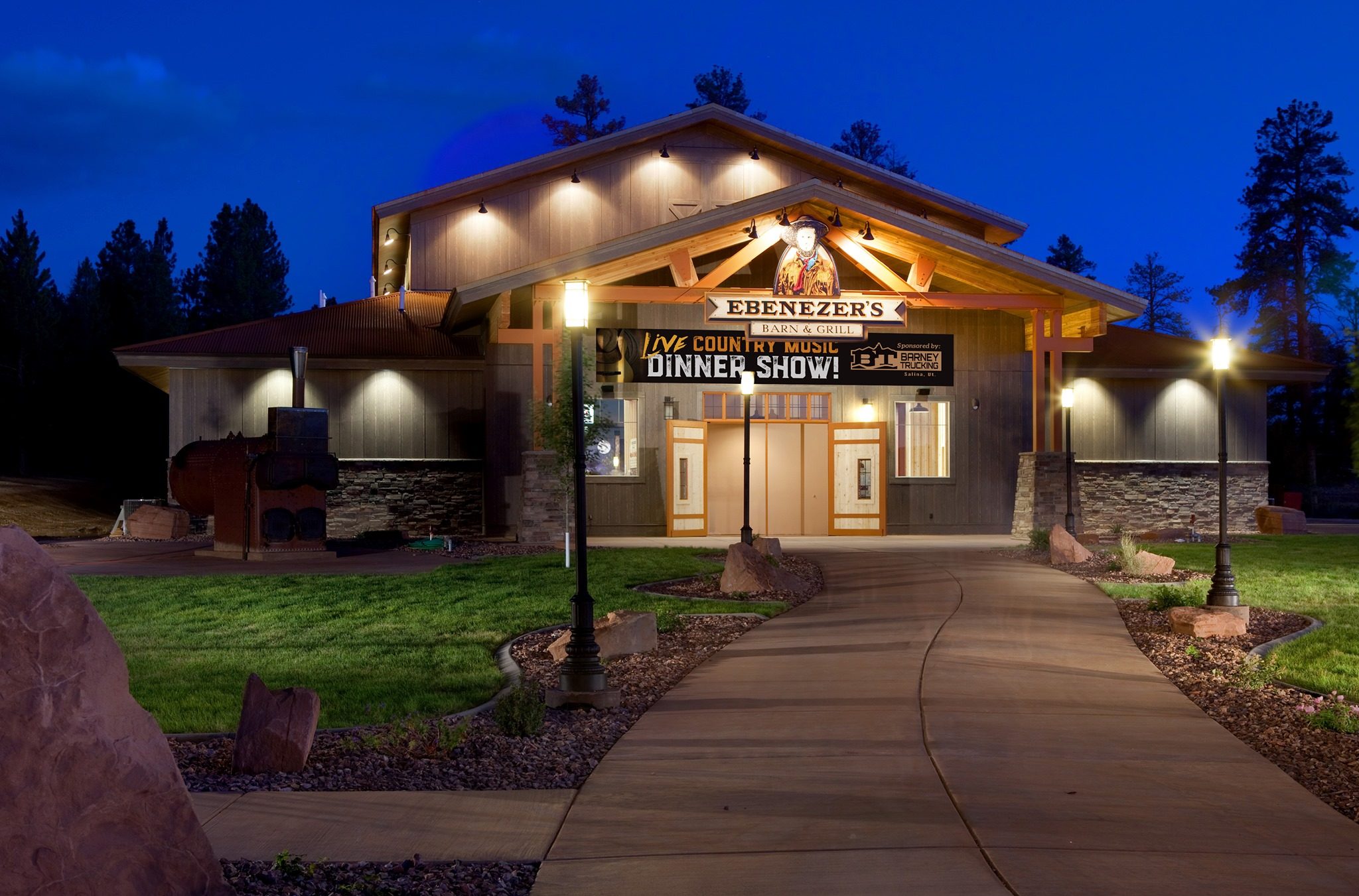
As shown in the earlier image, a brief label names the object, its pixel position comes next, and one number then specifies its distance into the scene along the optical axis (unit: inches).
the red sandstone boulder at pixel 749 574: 614.5
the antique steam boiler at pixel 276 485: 798.5
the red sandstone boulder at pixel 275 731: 268.1
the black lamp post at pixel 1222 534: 519.5
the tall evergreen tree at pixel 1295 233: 2365.9
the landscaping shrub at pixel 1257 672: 384.8
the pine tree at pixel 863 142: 2469.2
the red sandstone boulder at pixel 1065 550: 771.4
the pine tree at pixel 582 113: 2314.2
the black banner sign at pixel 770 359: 981.8
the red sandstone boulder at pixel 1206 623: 481.4
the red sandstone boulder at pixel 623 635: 435.5
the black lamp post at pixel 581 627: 351.3
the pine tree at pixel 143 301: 2030.0
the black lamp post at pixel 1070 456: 971.3
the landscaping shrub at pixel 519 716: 303.0
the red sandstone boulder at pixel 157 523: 994.7
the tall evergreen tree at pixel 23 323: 1884.8
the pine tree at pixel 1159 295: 3002.0
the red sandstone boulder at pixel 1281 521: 1138.0
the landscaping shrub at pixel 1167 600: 548.4
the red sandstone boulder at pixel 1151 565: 708.0
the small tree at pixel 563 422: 859.4
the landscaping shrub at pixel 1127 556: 713.0
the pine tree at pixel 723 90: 2429.9
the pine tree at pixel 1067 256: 2787.9
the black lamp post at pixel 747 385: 865.5
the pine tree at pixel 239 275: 2356.1
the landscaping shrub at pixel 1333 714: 320.2
